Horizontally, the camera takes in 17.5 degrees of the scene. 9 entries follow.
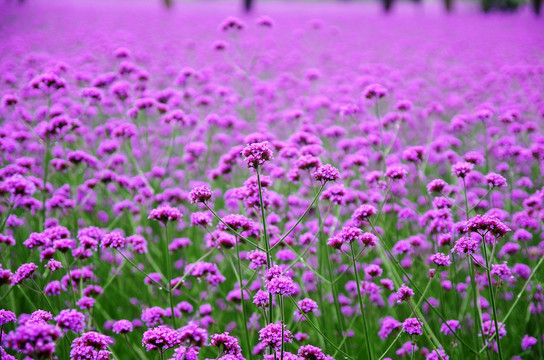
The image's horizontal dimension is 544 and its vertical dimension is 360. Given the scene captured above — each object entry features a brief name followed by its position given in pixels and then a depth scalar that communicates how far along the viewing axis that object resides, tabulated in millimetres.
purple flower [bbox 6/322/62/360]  2062
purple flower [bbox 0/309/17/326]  2188
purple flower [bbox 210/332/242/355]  2205
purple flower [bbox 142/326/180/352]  2177
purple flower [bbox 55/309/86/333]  2146
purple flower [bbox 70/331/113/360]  2151
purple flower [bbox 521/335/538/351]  2394
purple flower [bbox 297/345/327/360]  2201
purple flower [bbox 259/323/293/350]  2188
